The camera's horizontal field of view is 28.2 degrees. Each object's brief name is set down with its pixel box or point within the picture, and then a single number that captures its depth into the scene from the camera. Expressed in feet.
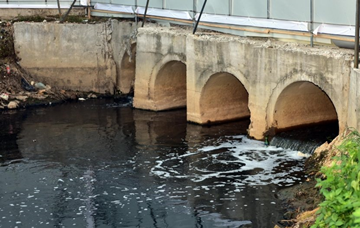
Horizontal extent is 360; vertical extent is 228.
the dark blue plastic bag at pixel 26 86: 110.73
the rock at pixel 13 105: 106.52
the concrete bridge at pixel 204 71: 75.25
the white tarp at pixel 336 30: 73.20
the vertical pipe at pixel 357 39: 67.15
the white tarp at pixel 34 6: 118.93
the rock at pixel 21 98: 108.37
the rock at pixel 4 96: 106.93
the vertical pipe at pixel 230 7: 90.27
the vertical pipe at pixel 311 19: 78.07
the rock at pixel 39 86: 112.27
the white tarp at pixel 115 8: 109.91
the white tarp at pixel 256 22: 79.87
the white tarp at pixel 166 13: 98.08
